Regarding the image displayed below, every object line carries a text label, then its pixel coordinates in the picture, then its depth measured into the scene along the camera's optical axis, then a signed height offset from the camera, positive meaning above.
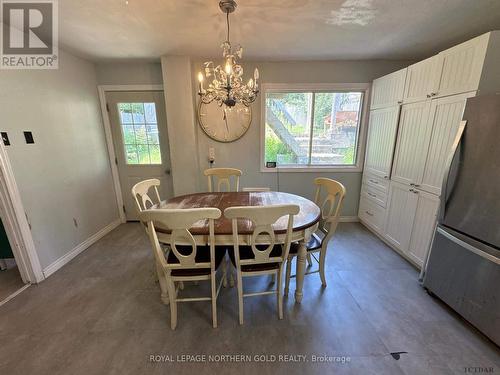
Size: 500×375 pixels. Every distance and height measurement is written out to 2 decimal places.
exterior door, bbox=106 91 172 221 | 3.14 +0.07
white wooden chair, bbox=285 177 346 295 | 1.79 -0.90
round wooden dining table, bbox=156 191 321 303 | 1.51 -0.62
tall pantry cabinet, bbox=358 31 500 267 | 1.77 +0.03
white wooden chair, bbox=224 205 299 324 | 1.32 -0.74
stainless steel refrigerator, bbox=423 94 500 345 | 1.40 -0.62
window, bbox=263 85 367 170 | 3.18 +0.22
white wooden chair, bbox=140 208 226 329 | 1.28 -0.82
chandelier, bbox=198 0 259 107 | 1.68 +0.47
